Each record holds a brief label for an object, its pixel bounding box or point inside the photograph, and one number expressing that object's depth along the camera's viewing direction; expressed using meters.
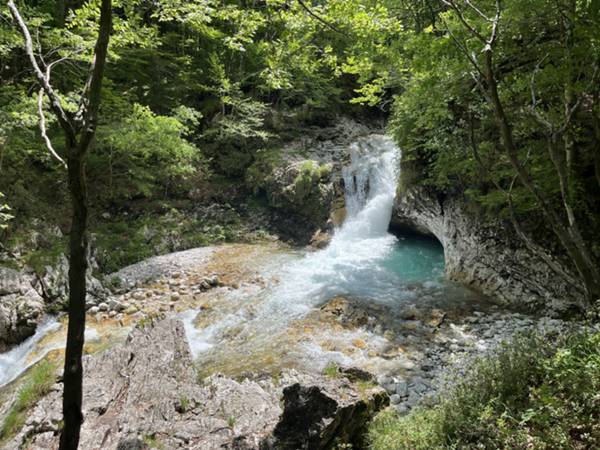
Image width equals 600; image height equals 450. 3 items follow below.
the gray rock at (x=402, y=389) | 5.49
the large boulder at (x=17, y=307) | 7.19
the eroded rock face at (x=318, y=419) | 3.37
